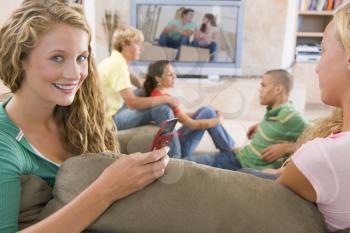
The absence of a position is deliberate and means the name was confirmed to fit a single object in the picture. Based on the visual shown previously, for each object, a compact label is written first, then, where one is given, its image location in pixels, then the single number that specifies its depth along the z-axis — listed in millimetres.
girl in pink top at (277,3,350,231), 636
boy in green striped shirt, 1994
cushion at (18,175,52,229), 797
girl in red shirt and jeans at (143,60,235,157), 2428
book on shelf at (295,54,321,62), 4086
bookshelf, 4148
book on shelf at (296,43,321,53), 4098
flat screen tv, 4121
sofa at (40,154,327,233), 658
